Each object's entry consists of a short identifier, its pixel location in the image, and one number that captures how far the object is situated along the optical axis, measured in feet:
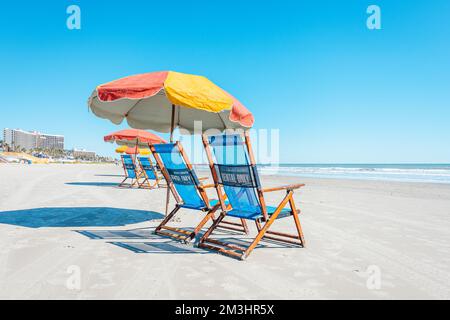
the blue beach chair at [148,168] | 34.63
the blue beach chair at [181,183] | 12.19
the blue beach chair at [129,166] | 37.46
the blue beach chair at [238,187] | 10.63
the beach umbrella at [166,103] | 11.85
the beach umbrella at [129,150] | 51.22
